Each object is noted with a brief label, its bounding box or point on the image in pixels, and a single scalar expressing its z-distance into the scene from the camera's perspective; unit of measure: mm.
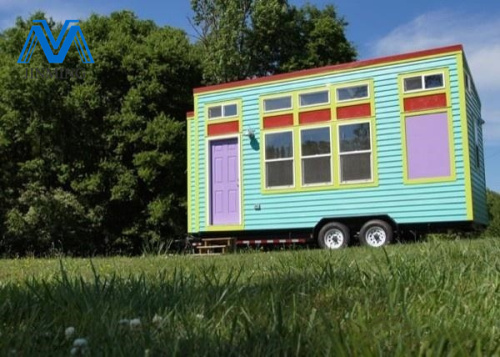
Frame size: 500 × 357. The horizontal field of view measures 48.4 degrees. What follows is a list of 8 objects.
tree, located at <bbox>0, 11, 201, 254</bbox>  17203
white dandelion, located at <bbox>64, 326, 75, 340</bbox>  1890
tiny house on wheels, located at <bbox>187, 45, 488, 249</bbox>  11125
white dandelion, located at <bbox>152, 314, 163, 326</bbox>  2000
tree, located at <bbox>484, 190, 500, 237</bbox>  19212
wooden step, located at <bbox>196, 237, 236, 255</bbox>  12812
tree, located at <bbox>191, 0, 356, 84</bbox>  23156
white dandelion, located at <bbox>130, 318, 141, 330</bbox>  1911
